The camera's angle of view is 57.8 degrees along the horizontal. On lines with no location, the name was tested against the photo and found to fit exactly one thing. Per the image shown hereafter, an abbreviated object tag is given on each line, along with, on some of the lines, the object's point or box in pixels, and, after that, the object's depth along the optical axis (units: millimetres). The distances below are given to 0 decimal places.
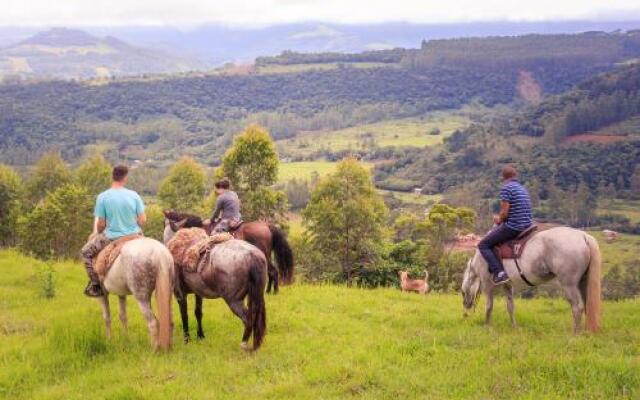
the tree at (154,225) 50722
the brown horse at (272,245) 16156
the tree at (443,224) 50219
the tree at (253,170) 36000
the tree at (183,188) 55219
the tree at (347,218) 34000
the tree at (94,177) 60388
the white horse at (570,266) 10734
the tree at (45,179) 59688
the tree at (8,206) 50062
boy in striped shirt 11625
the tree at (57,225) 44500
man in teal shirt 10672
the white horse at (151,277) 10078
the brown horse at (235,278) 10047
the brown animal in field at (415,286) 20938
